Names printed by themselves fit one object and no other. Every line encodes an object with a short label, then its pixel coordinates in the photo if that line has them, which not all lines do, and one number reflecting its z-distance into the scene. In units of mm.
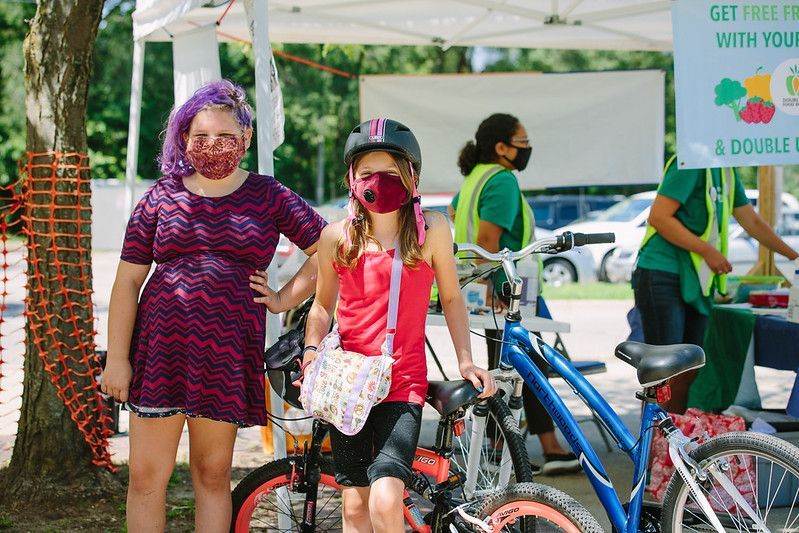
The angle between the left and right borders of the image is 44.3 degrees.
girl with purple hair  3191
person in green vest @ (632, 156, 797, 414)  4945
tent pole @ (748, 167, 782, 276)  8203
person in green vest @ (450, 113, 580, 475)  5305
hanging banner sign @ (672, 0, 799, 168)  4426
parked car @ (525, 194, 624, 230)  25125
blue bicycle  3027
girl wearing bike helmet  2953
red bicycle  3021
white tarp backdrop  8078
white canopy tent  7203
